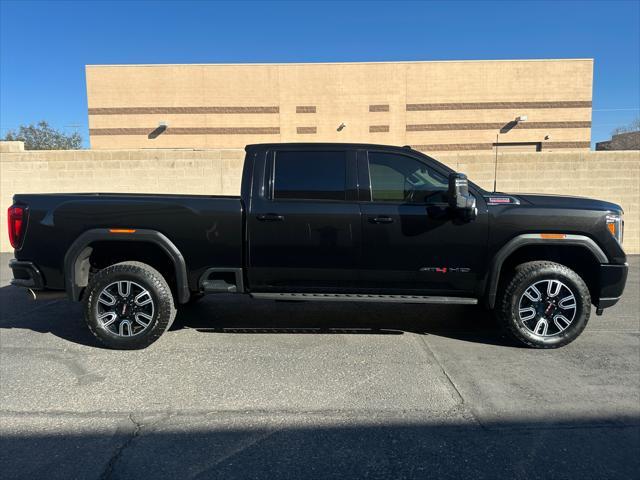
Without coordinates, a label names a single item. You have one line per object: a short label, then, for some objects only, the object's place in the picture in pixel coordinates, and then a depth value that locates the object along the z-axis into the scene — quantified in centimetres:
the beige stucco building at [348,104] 2941
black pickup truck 444
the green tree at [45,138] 4553
